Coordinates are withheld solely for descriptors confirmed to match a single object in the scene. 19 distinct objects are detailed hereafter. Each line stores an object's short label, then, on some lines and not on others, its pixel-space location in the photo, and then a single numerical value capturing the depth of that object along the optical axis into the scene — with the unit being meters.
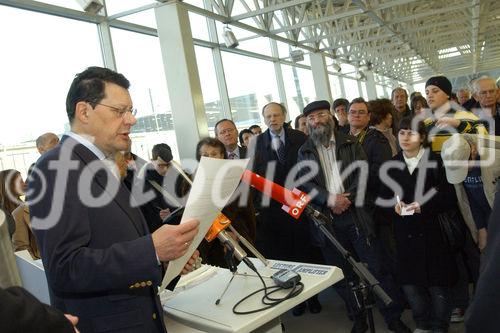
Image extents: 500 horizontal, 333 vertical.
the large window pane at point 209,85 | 6.97
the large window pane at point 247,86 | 7.77
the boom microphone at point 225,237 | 1.61
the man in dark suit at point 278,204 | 3.61
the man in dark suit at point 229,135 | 4.01
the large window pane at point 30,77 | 3.86
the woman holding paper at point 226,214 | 2.51
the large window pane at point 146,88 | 5.30
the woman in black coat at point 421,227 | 2.65
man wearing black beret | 2.90
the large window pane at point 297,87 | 10.41
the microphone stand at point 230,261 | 1.64
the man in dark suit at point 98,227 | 1.21
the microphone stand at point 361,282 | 1.78
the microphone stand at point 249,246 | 1.74
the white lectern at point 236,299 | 1.43
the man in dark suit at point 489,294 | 0.62
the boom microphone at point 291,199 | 1.92
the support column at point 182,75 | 5.06
